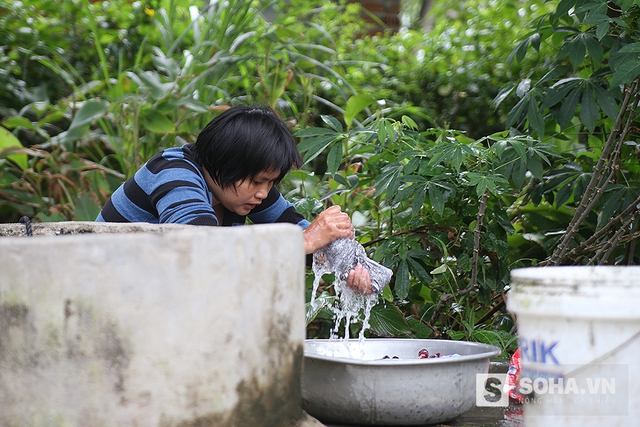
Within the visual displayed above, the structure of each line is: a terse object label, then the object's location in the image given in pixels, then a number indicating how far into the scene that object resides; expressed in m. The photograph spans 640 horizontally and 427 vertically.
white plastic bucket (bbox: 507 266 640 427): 3.35
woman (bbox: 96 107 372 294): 3.89
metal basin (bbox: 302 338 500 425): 3.67
